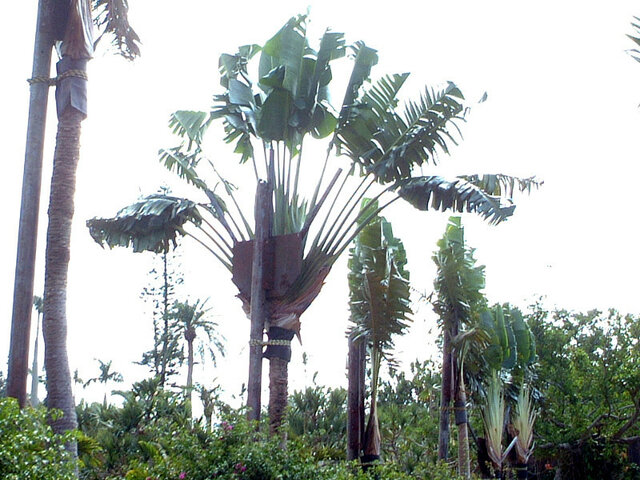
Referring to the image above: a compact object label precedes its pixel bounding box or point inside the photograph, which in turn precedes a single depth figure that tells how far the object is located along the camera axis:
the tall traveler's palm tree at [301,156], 10.78
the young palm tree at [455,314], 14.65
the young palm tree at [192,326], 37.91
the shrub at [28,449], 5.56
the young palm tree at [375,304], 11.95
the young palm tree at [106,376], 41.56
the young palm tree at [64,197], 7.82
